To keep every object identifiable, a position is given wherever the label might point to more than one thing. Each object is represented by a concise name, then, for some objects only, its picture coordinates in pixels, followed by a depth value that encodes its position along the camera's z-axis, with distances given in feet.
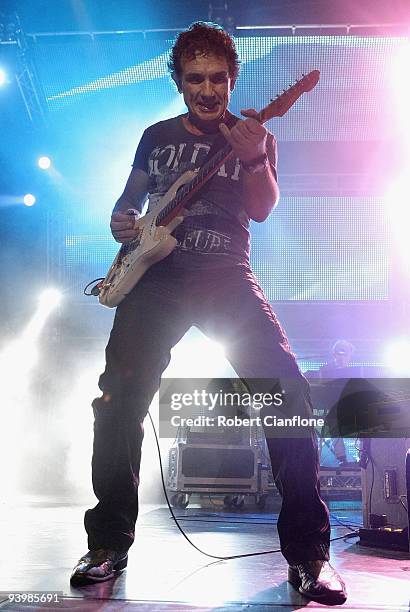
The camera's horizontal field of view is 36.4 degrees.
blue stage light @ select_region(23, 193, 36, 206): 27.37
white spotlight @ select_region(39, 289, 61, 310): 30.12
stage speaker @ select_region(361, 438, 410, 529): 12.23
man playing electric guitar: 6.41
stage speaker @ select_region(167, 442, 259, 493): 22.52
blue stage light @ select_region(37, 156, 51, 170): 26.76
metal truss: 20.62
